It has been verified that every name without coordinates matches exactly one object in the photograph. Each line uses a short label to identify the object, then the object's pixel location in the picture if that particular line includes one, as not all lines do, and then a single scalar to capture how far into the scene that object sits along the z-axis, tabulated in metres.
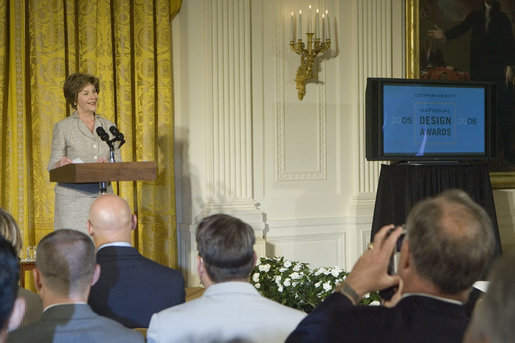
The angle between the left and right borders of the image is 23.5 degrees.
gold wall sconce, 12.48
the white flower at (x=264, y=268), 8.20
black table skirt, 11.30
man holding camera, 3.17
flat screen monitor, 11.09
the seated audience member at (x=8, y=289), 2.51
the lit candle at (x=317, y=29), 12.79
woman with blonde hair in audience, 4.67
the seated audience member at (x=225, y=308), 4.07
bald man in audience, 5.32
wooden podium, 7.50
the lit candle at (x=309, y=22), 12.77
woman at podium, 8.79
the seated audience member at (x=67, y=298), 3.79
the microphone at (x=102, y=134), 8.46
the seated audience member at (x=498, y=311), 1.94
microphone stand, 8.04
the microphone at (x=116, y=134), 8.46
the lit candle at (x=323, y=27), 12.58
